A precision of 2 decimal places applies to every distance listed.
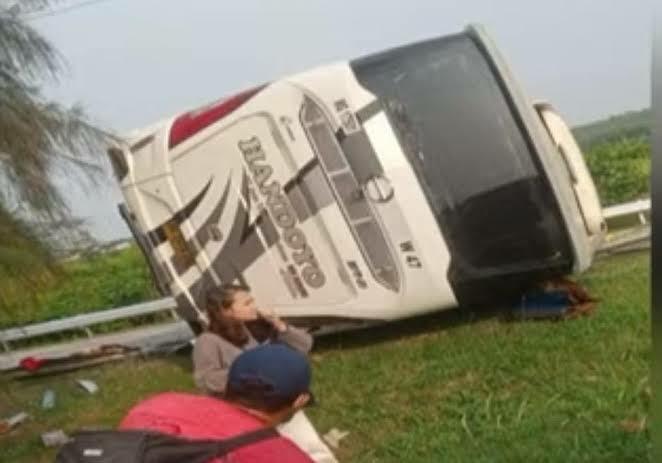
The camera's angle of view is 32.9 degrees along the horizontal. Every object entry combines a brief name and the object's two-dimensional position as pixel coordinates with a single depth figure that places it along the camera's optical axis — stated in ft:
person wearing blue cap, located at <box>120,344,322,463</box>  7.56
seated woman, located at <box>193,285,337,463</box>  14.32
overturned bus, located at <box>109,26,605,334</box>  26.32
